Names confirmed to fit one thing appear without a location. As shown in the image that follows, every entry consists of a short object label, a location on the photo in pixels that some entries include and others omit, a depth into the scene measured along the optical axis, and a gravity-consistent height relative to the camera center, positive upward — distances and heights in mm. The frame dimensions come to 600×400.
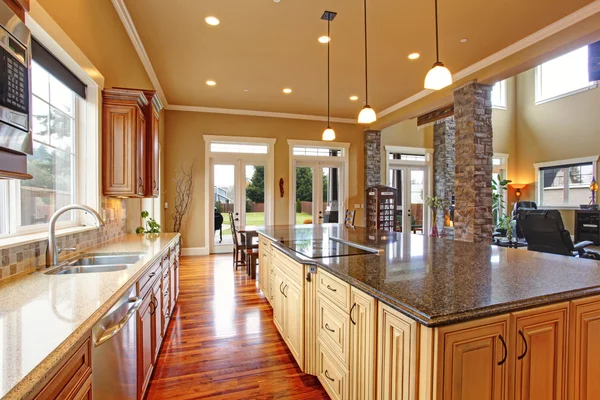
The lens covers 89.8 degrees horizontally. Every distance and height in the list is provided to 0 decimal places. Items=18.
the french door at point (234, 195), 6910 +68
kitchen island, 1061 -523
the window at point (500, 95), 9852 +3372
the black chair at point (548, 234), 4184 -538
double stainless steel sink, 1835 -449
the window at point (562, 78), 8328 +3530
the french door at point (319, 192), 7445 +146
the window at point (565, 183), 8195 +399
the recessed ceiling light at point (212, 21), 3486 +2085
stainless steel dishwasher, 1105 -656
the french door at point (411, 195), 8484 +72
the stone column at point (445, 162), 8320 +989
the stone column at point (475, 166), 4551 +487
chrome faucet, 1751 -251
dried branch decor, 6562 +111
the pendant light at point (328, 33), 3395 +2075
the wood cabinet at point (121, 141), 2779 +532
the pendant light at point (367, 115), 3416 +944
